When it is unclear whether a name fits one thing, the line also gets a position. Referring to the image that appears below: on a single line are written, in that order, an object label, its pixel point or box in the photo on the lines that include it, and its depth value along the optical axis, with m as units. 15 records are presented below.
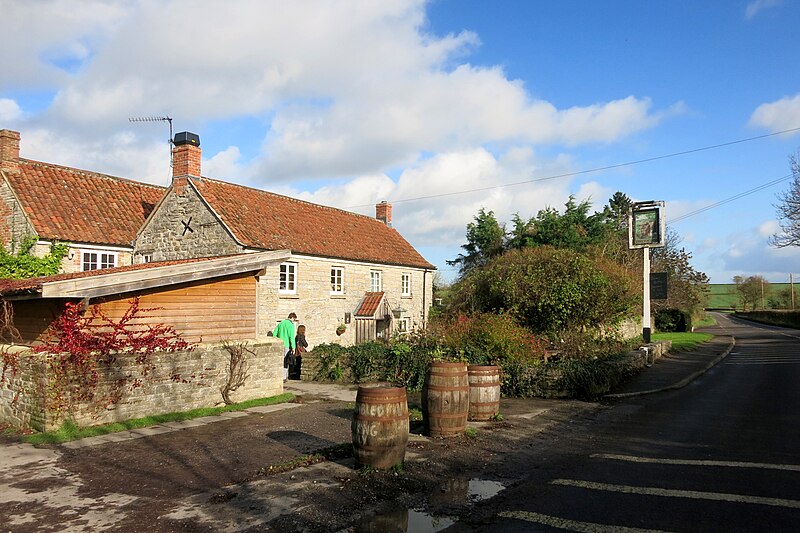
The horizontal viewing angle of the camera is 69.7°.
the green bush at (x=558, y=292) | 19.33
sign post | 22.42
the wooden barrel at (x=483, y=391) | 10.70
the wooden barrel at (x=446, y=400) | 9.43
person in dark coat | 18.19
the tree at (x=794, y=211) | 33.41
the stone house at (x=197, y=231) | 20.80
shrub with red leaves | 9.80
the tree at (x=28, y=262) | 17.91
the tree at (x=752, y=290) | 88.12
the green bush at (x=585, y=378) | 14.04
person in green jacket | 17.55
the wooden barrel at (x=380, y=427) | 7.36
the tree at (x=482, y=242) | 41.22
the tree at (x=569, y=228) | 35.78
